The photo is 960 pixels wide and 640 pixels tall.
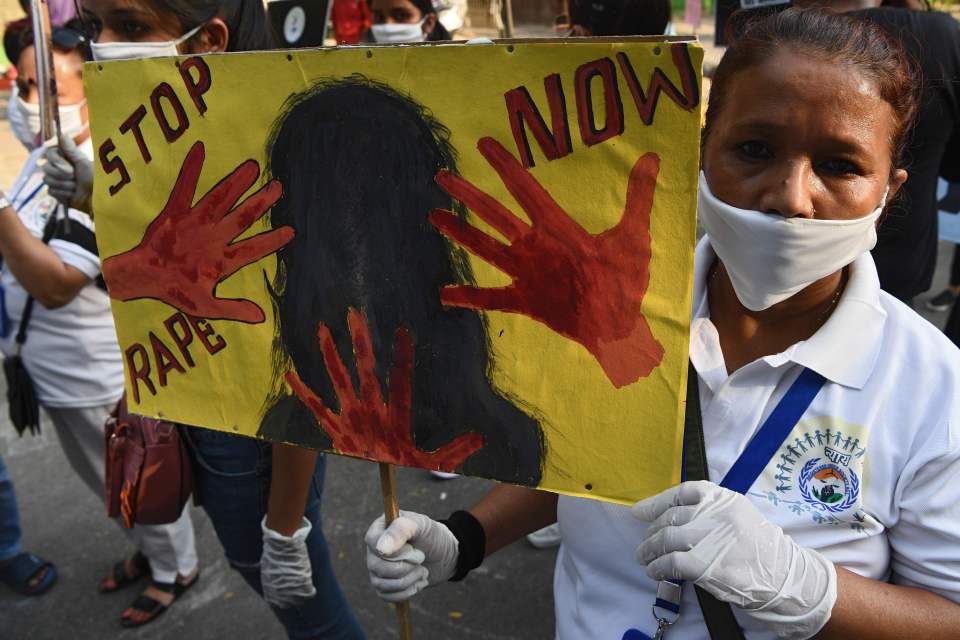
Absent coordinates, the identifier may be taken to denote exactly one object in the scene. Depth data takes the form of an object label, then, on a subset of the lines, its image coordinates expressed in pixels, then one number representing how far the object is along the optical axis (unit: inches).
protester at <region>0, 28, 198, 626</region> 90.1
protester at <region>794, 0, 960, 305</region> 85.9
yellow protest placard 39.1
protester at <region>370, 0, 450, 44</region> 156.6
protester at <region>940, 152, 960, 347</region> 96.8
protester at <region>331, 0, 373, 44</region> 207.9
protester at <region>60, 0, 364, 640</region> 64.4
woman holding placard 39.8
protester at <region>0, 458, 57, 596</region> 115.4
